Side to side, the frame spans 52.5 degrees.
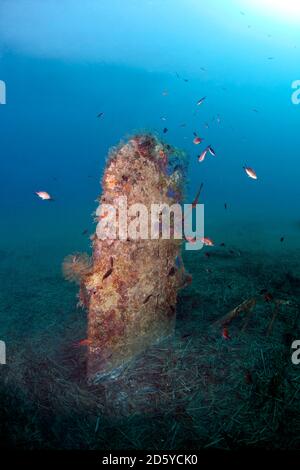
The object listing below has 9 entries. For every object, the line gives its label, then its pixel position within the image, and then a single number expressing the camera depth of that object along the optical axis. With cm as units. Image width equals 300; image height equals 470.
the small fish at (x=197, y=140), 685
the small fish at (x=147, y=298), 401
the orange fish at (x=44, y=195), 615
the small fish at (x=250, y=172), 585
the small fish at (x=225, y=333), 401
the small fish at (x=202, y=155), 647
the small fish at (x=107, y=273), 361
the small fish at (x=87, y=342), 386
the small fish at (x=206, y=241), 514
